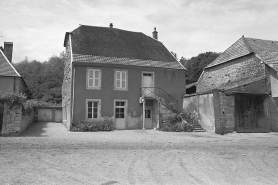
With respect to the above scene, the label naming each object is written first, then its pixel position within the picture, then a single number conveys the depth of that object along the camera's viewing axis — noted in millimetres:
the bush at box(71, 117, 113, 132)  18344
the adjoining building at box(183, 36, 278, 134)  17547
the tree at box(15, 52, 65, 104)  42591
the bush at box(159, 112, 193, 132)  19000
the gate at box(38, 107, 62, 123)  29516
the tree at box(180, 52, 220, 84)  46550
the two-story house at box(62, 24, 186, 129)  19562
